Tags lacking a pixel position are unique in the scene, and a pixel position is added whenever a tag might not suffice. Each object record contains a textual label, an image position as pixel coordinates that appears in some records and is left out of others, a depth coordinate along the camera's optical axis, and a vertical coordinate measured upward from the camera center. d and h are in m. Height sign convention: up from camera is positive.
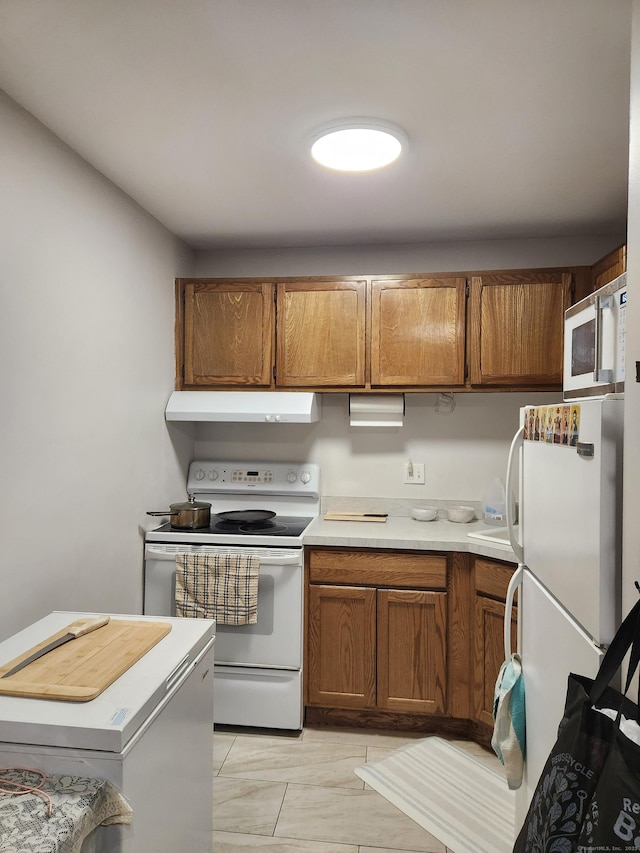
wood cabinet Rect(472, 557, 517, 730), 2.60 -0.93
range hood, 3.01 +0.12
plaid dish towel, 2.68 -0.75
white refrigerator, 1.16 -0.28
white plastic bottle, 3.04 -0.40
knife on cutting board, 1.53 -0.62
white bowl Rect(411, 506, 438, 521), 3.18 -0.46
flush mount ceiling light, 1.93 +1.02
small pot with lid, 2.85 -0.44
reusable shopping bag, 0.79 -0.51
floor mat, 2.11 -1.48
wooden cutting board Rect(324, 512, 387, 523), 3.19 -0.49
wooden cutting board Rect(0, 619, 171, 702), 1.38 -0.64
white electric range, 2.74 -0.96
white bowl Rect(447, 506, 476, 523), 3.14 -0.46
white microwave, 1.29 +0.23
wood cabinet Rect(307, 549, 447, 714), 2.75 -0.98
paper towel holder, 3.17 +0.12
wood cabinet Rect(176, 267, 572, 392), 2.91 +0.52
